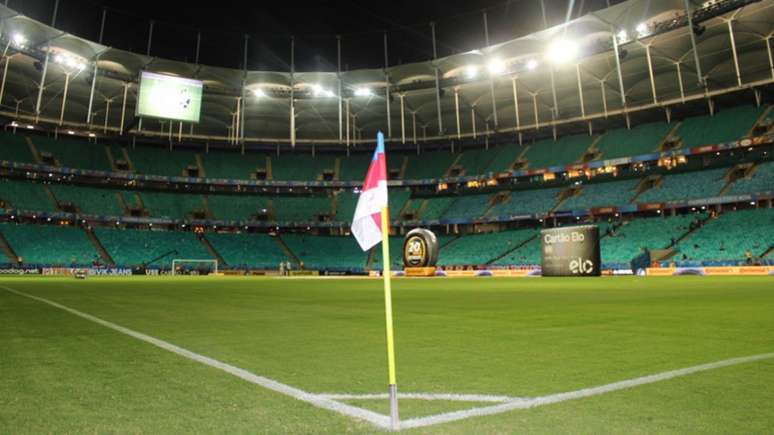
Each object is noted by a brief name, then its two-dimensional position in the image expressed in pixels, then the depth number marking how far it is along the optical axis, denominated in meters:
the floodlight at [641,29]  40.91
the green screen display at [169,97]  39.69
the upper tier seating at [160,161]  63.38
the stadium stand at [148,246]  52.16
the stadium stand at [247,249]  56.62
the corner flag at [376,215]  3.41
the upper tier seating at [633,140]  53.03
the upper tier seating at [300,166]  69.75
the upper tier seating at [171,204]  60.34
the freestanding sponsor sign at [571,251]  30.22
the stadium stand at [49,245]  47.28
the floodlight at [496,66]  49.30
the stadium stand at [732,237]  37.19
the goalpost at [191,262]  51.73
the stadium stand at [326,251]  58.00
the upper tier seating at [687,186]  45.78
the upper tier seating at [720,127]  47.50
